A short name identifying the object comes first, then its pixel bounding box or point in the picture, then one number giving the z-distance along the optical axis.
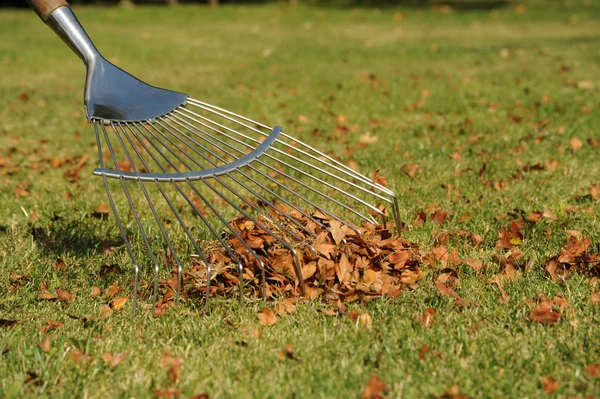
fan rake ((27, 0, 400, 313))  2.54
